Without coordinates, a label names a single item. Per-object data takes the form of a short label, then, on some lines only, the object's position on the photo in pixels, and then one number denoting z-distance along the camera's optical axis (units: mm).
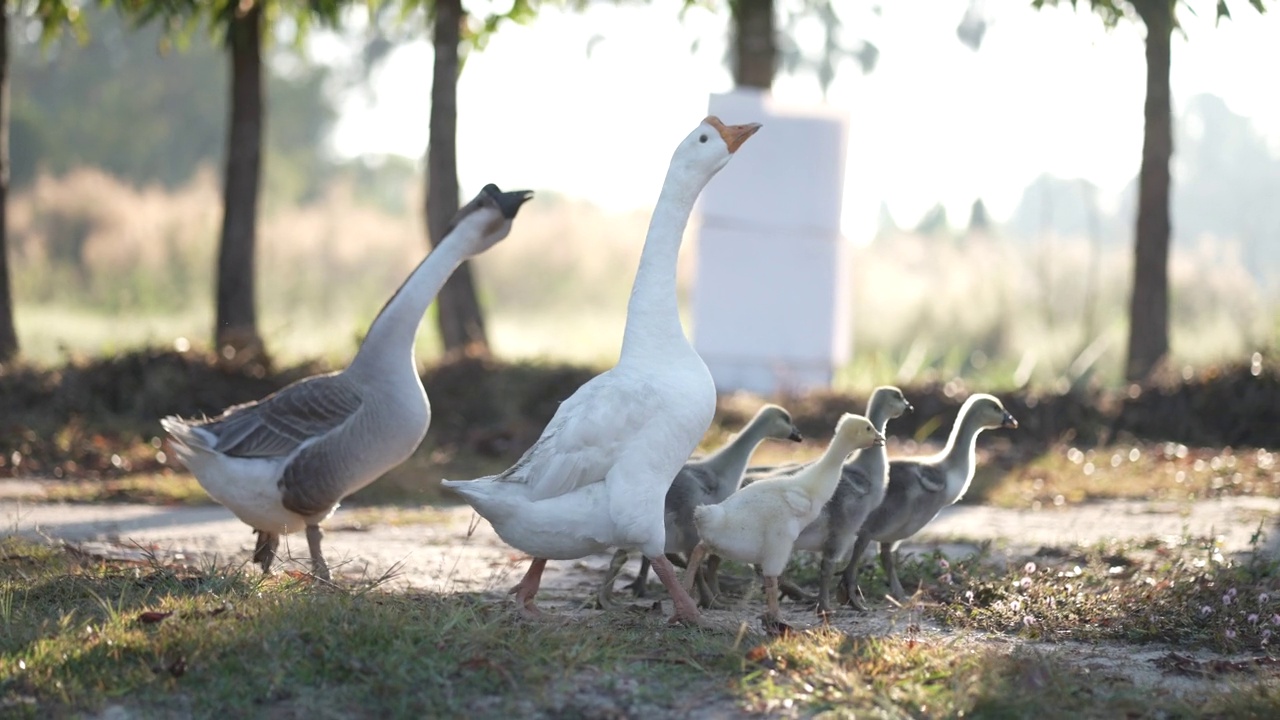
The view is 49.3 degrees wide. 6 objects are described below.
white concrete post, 14742
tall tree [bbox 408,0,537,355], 13195
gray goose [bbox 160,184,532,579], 5711
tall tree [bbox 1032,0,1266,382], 13266
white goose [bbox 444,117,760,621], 4934
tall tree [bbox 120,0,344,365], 13367
